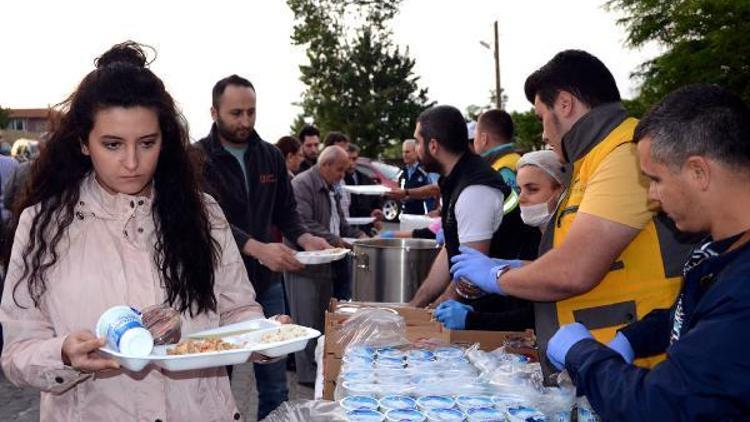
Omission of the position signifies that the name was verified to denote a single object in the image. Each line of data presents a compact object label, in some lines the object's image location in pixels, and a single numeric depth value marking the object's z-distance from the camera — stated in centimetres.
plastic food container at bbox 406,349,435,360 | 249
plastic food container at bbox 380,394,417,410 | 196
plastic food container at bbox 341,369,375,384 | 220
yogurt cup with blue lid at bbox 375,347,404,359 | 248
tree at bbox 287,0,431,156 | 4253
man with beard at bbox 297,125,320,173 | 828
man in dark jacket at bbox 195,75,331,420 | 393
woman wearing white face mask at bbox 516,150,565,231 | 302
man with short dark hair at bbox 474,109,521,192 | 511
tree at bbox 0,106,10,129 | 5417
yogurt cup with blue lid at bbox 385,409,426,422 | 186
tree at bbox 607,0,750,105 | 2280
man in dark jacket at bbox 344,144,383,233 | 852
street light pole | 2977
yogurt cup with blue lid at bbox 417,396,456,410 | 196
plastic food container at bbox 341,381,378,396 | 209
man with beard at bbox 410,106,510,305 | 331
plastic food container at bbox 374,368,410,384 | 221
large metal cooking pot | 436
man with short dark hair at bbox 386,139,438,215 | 827
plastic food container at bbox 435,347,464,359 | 252
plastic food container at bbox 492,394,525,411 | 197
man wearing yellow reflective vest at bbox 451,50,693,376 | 213
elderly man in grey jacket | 564
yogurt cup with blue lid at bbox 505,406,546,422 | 187
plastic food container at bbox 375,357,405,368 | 237
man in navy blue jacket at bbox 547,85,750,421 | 128
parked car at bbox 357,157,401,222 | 1633
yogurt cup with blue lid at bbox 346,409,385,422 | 186
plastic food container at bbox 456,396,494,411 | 196
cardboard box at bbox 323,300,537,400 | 270
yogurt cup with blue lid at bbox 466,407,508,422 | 186
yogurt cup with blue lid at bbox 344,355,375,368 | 235
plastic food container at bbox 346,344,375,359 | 248
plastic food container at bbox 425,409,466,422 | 186
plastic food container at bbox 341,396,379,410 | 195
